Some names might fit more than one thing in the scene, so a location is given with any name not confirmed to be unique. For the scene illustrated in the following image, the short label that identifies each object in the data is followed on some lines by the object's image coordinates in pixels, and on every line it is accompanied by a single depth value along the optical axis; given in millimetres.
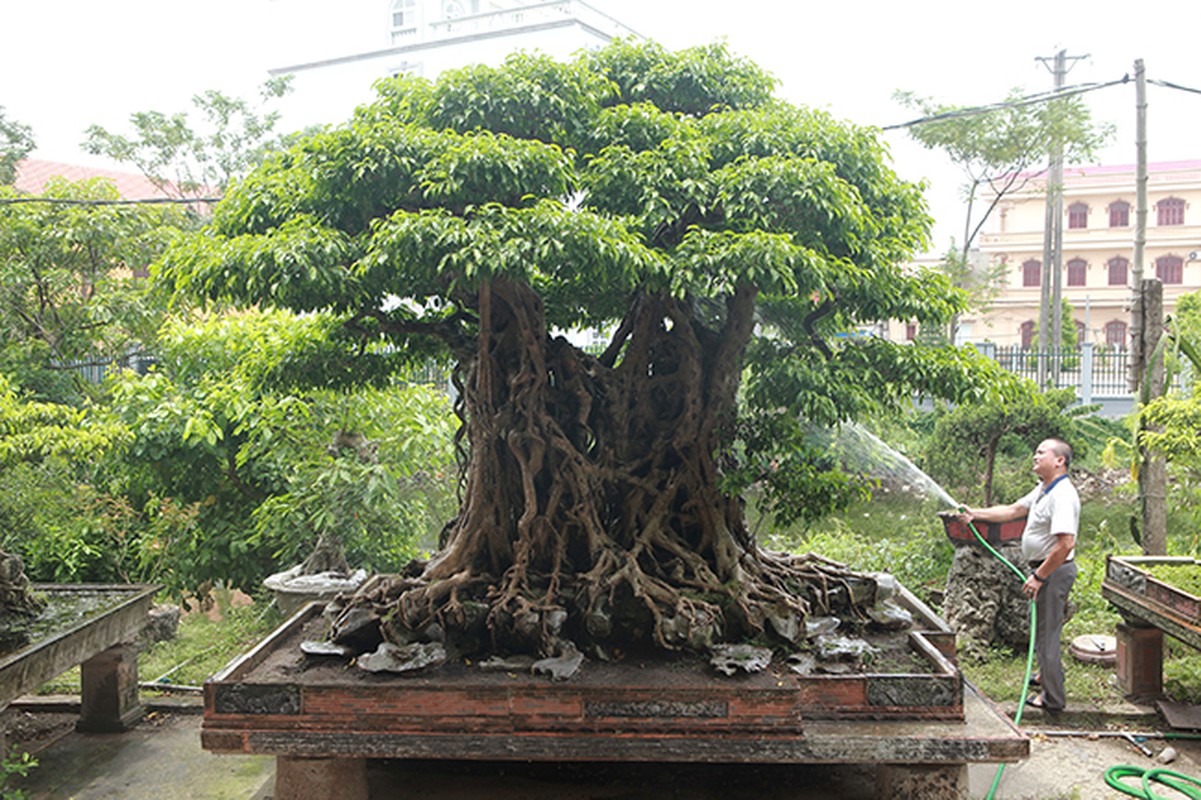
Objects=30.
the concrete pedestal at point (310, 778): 4551
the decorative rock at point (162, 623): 7812
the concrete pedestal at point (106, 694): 6227
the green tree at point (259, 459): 8062
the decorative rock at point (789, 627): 5008
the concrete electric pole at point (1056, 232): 14930
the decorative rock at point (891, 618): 5574
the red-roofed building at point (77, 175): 21220
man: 5922
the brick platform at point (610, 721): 4363
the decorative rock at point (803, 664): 4766
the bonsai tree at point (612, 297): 4461
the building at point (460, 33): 19016
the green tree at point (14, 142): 14992
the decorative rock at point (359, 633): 4992
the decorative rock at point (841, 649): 4926
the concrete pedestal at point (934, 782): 4480
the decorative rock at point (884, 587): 5965
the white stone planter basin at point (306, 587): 7414
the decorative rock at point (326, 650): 4961
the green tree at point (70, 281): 10422
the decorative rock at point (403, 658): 4656
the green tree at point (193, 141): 17562
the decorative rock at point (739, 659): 4570
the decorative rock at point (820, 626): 5212
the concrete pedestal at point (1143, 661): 6402
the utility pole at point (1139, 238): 8109
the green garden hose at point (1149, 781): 4992
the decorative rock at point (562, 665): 4574
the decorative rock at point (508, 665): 4738
